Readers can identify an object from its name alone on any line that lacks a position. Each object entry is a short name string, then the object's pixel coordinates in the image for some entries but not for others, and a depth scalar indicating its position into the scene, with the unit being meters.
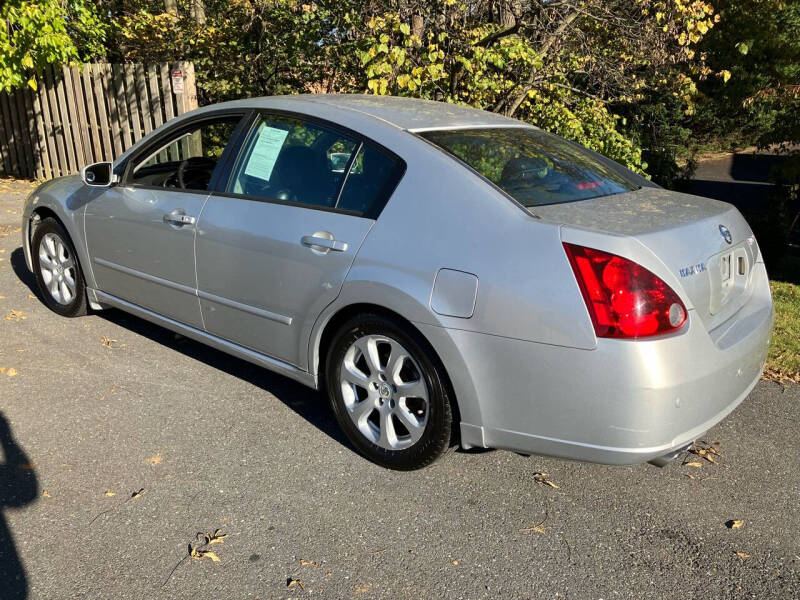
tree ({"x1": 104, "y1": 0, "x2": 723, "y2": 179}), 6.46
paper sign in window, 3.91
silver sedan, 2.75
